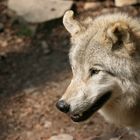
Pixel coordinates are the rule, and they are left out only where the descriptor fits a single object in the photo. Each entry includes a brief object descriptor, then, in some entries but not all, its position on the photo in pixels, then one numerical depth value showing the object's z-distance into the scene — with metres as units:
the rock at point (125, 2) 16.70
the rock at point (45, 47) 15.54
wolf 9.48
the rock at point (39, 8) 16.55
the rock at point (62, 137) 11.96
